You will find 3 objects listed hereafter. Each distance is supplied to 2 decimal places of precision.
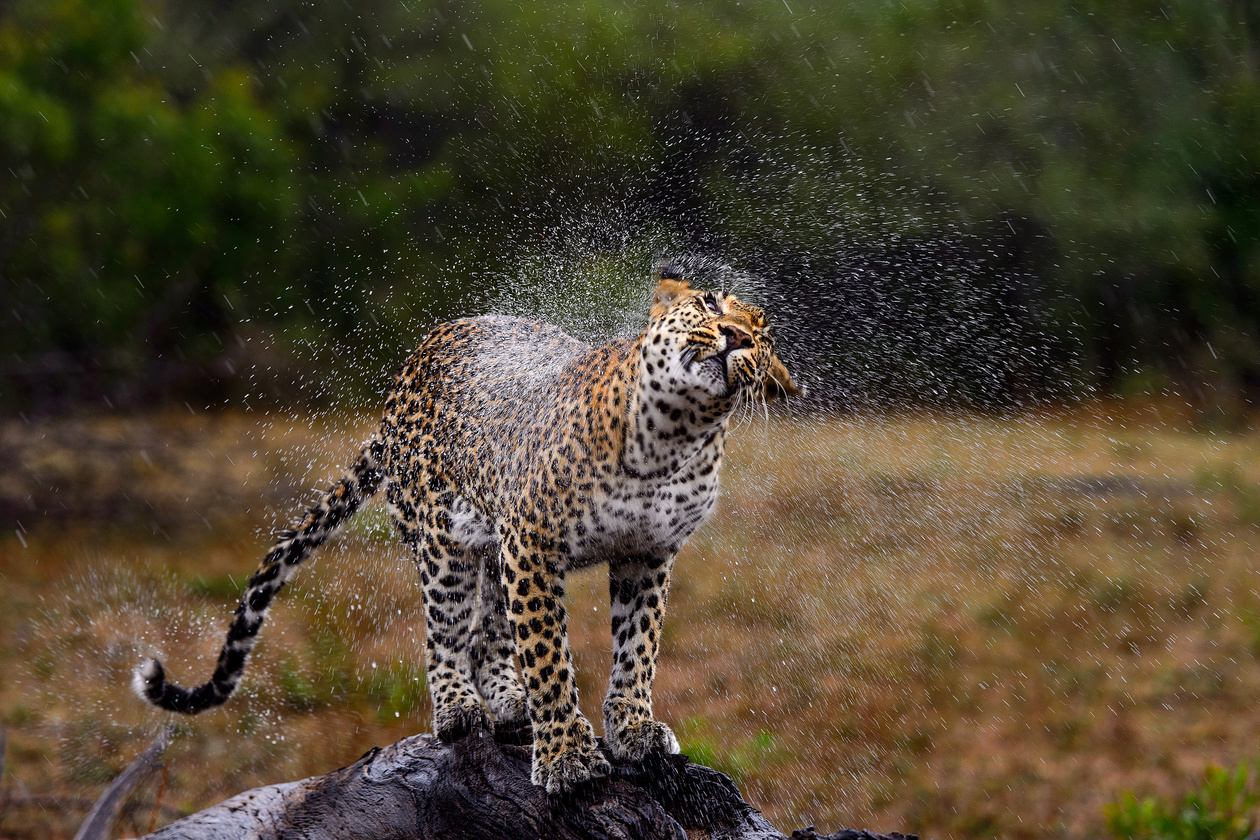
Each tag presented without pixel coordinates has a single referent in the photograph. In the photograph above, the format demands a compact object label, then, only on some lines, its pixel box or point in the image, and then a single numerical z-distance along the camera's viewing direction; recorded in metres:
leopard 8.46
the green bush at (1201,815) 14.99
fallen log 8.91
